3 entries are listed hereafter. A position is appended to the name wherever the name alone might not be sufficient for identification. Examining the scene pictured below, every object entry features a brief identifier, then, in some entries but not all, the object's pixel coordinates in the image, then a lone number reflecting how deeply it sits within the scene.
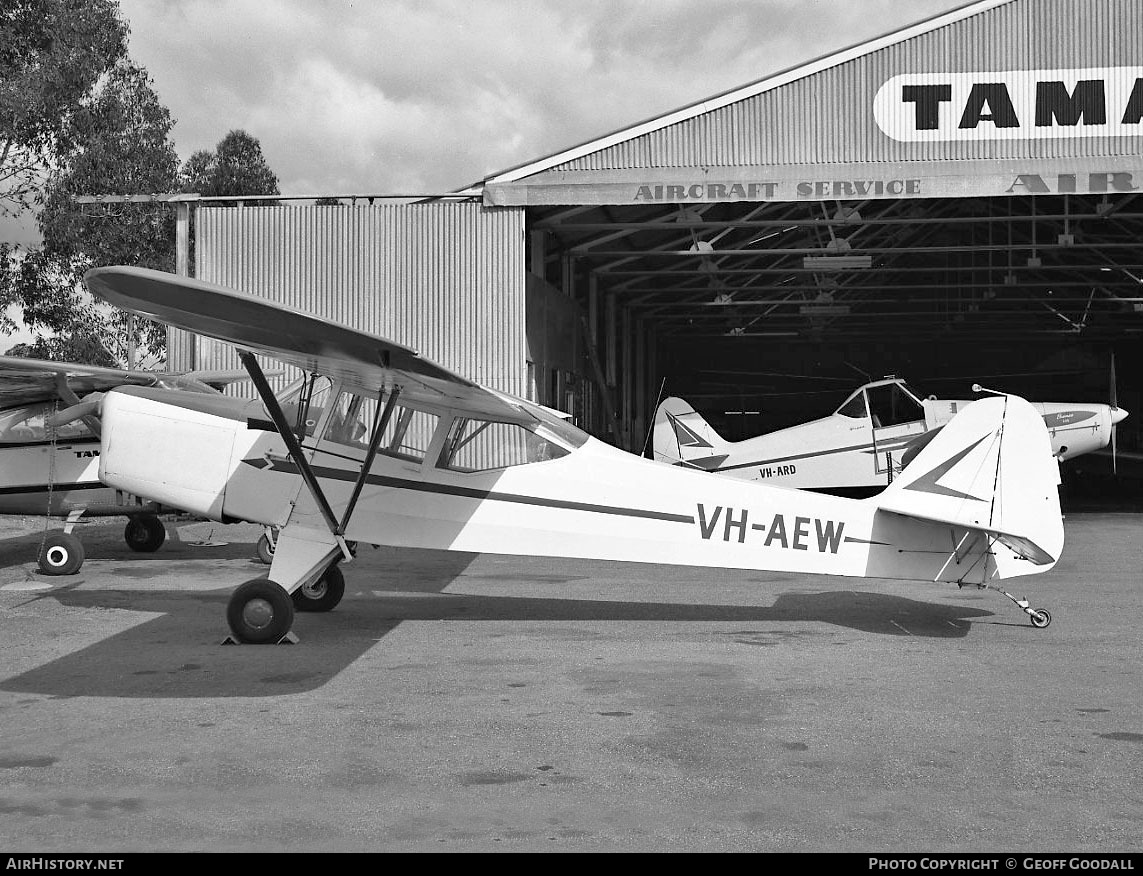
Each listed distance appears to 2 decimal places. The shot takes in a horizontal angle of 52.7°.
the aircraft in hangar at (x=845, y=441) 19.17
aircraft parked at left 13.19
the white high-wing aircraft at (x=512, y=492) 8.33
